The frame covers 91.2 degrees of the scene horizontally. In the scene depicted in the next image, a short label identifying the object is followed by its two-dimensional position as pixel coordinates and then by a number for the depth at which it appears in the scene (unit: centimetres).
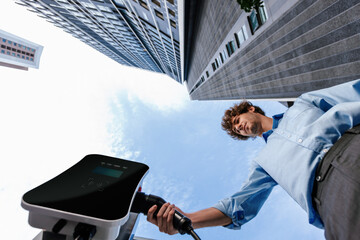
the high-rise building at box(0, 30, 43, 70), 4631
